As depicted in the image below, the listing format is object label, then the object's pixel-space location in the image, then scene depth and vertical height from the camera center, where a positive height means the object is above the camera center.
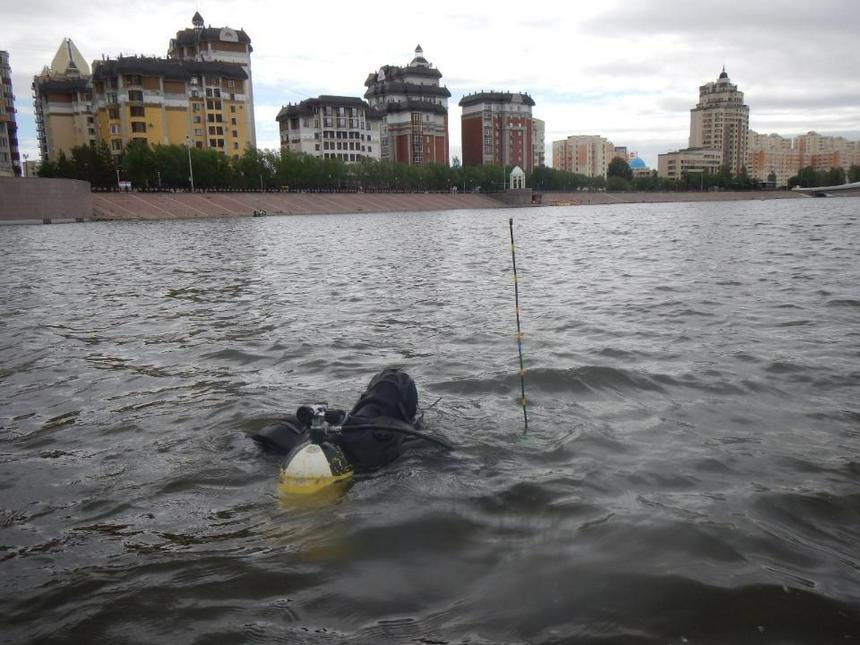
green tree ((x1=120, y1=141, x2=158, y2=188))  90.56 +8.87
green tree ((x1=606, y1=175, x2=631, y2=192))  173.88 +8.60
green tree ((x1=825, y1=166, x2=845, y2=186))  185.75 +9.38
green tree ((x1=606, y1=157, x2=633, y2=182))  190.62 +13.69
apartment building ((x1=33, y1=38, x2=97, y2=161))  122.88 +22.66
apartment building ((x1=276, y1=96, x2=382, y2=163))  137.12 +20.50
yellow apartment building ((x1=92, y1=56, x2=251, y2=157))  105.94 +21.57
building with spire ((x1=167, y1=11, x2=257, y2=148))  124.00 +34.73
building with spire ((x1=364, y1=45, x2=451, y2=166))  156.38 +26.11
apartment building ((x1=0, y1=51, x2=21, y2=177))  88.25 +15.69
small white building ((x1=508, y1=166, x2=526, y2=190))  143.25 +8.91
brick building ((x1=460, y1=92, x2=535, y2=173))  170.75 +23.60
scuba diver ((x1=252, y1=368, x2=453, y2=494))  5.27 -1.79
